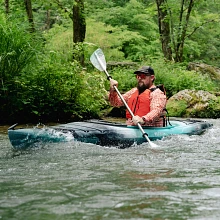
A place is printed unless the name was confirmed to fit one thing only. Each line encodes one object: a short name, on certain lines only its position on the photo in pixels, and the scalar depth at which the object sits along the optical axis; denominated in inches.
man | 236.4
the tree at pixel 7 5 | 428.7
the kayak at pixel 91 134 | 203.8
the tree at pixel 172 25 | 575.5
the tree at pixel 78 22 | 457.1
